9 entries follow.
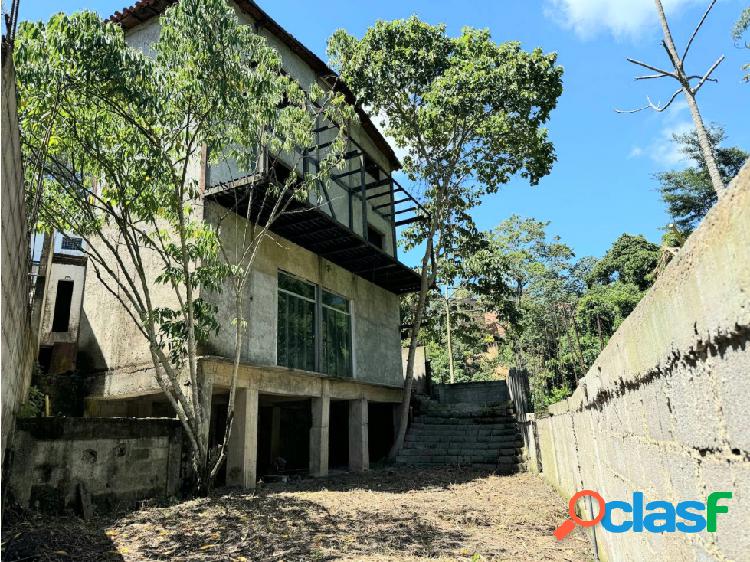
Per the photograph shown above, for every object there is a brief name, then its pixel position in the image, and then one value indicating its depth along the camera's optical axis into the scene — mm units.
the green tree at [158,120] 6809
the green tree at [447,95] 15312
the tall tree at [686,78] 15438
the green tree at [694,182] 36312
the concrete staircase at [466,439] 13867
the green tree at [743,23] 20914
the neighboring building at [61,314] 11664
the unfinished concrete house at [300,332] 11062
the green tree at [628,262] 31094
